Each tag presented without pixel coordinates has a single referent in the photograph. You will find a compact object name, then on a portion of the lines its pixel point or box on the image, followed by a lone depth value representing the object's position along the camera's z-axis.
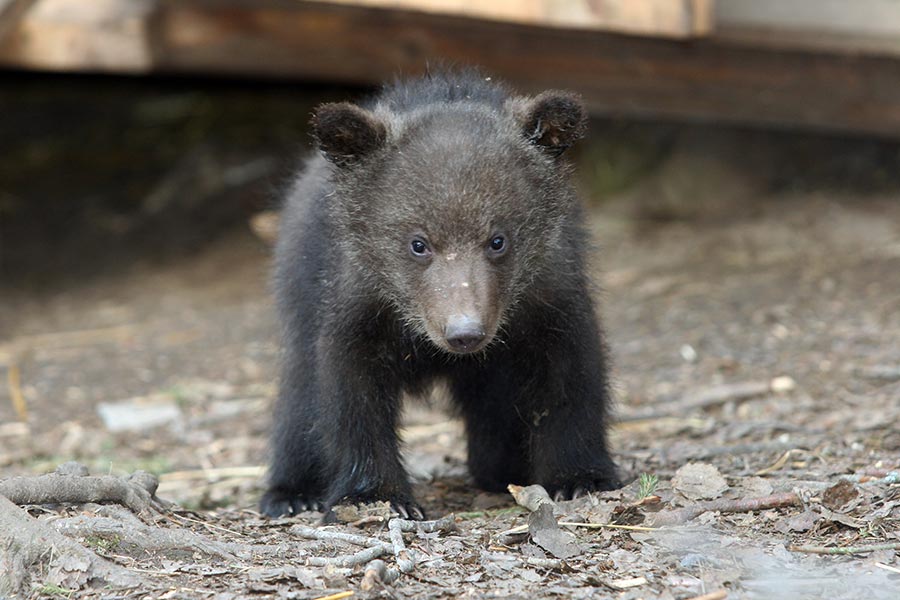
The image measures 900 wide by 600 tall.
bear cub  9.12
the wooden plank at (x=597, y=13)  14.51
